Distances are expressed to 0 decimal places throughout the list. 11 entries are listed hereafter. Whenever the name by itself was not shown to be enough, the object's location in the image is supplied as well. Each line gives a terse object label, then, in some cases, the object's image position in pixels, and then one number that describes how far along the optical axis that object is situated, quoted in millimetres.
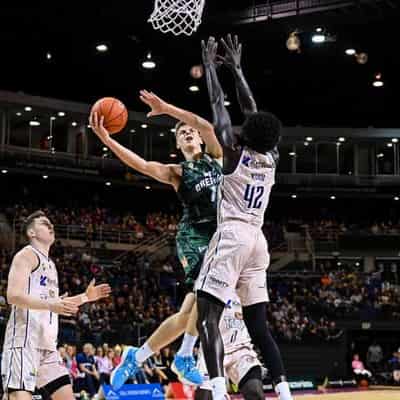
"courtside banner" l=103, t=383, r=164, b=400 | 13281
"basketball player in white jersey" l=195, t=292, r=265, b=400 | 5074
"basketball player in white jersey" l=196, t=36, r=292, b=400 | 4715
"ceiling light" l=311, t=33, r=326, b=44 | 19562
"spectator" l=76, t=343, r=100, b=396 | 15192
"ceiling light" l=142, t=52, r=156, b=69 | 24288
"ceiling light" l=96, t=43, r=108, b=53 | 22920
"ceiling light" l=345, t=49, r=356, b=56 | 22859
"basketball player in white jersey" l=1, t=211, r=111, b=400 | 5750
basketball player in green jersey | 5695
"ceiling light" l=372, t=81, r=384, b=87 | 27625
